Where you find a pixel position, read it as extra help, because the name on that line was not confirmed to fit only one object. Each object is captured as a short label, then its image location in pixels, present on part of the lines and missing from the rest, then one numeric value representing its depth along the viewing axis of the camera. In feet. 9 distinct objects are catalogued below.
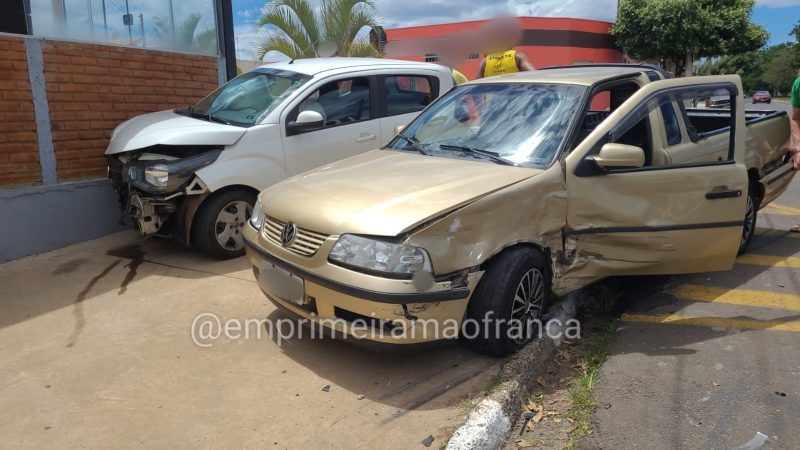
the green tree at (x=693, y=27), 94.07
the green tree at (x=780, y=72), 254.27
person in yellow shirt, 25.49
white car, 16.53
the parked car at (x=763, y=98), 181.16
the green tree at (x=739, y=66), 212.84
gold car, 10.00
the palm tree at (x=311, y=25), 36.83
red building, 92.38
